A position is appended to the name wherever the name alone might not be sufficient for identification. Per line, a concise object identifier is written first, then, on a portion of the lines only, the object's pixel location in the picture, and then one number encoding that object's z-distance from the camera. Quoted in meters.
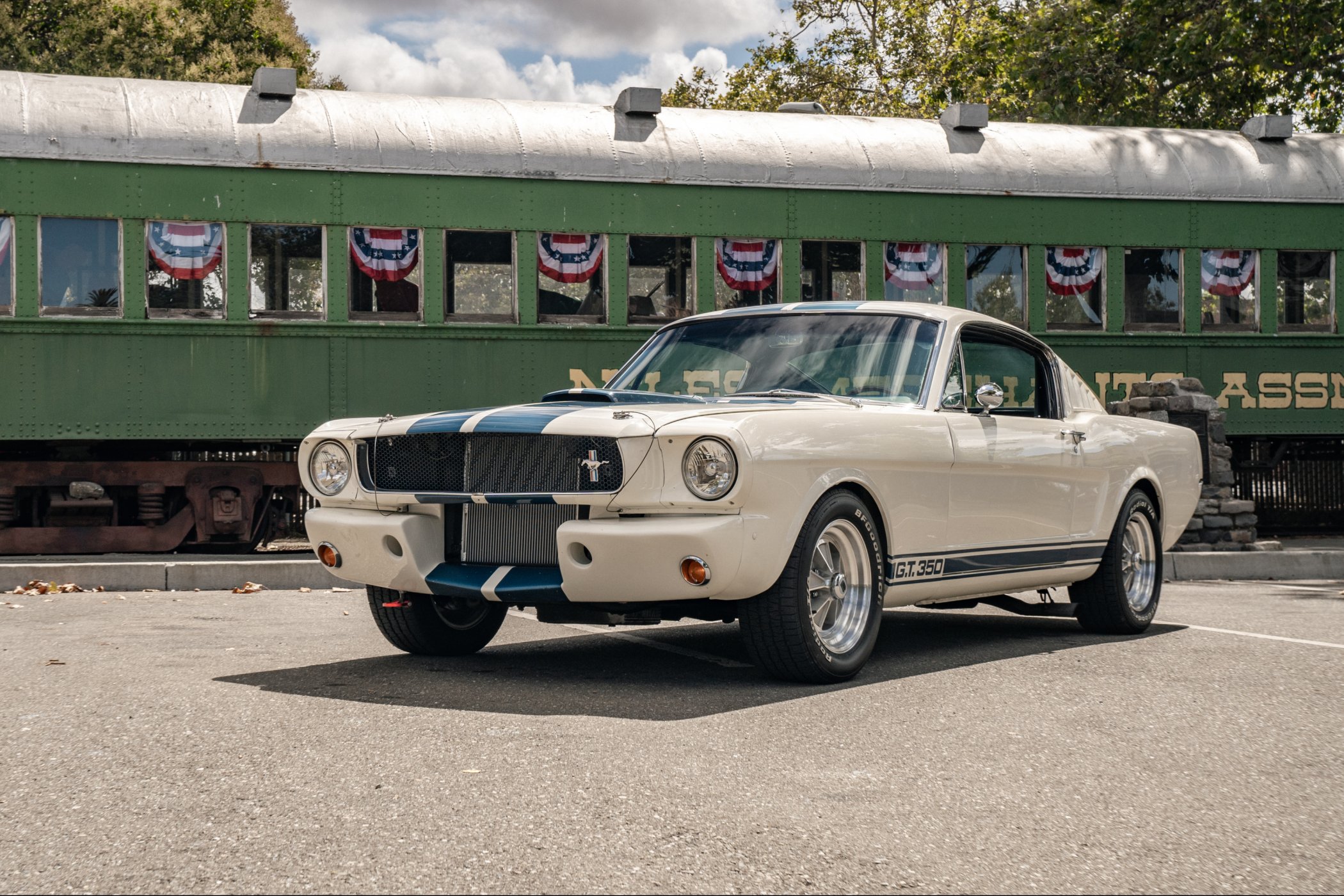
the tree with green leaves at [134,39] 30.97
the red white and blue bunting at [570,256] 12.41
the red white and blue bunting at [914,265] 13.14
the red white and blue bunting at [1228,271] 14.08
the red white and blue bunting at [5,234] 11.45
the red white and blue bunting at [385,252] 12.12
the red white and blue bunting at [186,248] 11.77
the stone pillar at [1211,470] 13.14
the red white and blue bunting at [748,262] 12.70
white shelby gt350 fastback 5.39
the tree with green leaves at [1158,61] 22.58
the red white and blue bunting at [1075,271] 13.60
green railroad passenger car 11.68
